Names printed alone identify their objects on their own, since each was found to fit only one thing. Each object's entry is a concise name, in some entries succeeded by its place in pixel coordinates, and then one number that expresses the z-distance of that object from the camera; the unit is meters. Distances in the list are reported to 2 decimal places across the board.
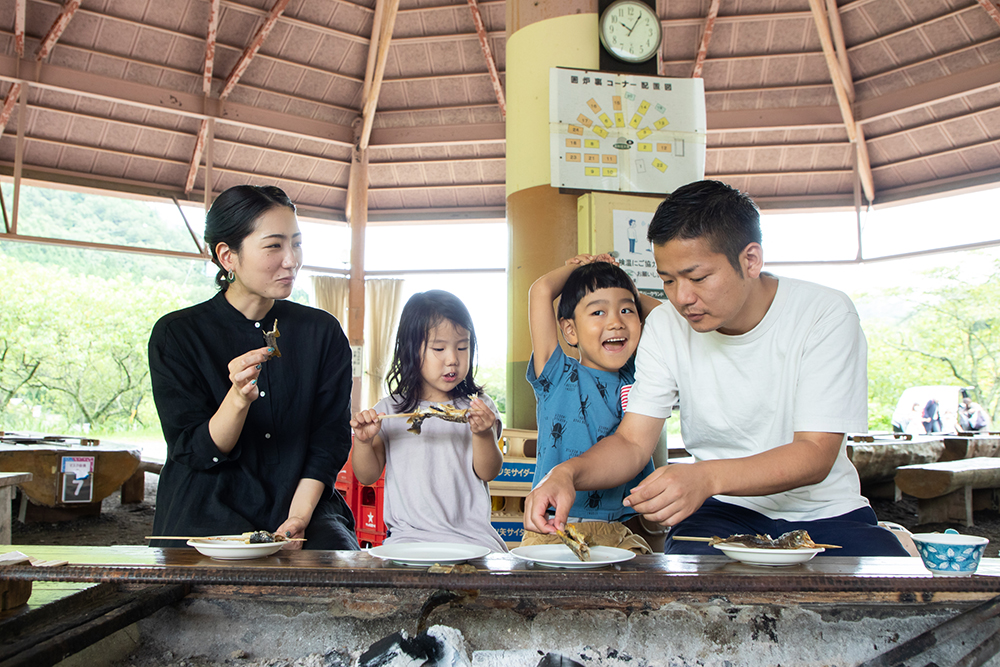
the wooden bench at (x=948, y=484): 5.98
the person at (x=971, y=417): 11.09
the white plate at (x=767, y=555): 1.48
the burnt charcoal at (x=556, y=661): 1.29
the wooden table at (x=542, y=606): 1.40
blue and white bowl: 1.45
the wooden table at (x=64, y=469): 5.90
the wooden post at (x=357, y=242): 9.18
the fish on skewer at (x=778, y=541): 1.60
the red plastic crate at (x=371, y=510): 4.76
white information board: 3.30
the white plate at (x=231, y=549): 1.52
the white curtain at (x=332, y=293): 11.23
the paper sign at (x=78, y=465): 6.06
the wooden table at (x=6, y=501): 3.84
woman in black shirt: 2.13
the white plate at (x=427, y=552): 1.47
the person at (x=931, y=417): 11.77
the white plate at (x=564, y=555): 1.47
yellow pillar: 3.49
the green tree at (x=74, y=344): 17.09
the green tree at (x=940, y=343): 17.17
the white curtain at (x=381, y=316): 11.63
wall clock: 3.45
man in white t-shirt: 1.81
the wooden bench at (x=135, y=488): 7.25
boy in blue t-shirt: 2.50
